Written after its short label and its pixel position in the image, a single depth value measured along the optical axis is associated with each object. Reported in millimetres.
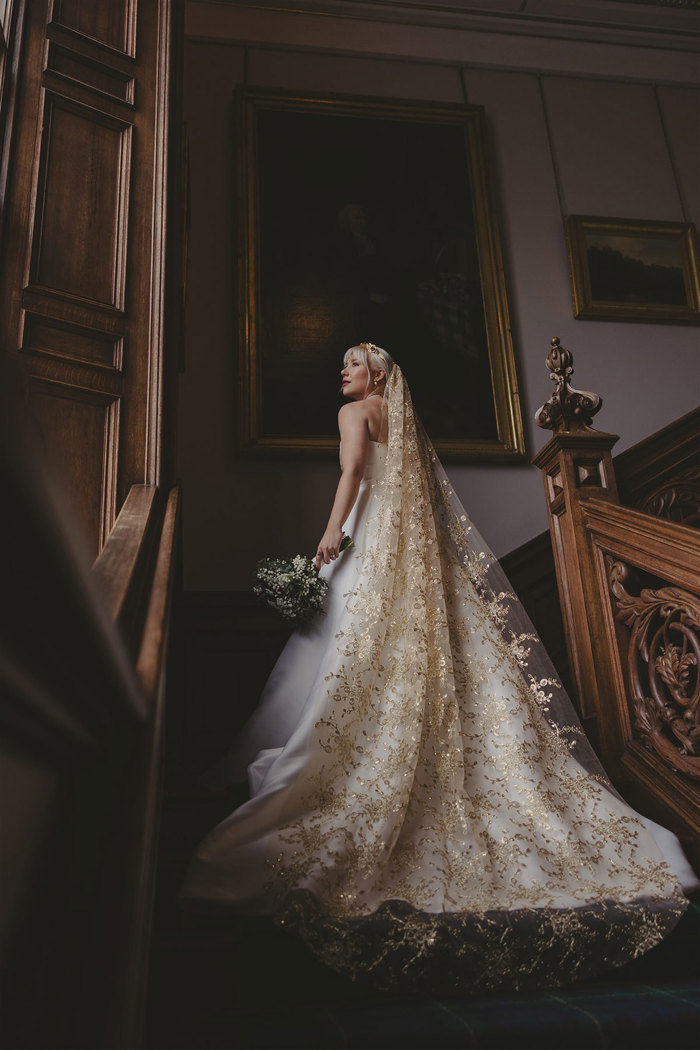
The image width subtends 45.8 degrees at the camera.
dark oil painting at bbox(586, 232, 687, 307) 6473
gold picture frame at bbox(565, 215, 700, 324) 6406
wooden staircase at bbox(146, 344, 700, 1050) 1775
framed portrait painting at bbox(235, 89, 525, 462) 5668
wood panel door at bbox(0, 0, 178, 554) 3113
